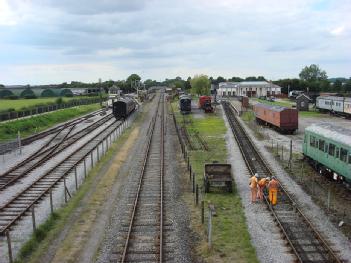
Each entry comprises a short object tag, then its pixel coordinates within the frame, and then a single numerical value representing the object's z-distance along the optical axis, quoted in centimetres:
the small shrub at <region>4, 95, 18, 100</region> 12104
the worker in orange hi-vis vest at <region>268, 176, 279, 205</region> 2038
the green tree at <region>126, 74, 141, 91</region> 18305
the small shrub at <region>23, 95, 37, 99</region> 12656
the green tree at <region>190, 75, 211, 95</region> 15150
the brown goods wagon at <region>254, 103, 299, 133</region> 4769
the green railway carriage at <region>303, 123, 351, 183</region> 2197
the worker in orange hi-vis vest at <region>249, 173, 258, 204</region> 2101
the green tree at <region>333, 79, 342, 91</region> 14752
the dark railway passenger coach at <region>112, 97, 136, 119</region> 6662
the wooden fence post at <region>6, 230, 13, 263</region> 1379
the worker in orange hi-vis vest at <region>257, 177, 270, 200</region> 2120
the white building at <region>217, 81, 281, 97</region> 15900
